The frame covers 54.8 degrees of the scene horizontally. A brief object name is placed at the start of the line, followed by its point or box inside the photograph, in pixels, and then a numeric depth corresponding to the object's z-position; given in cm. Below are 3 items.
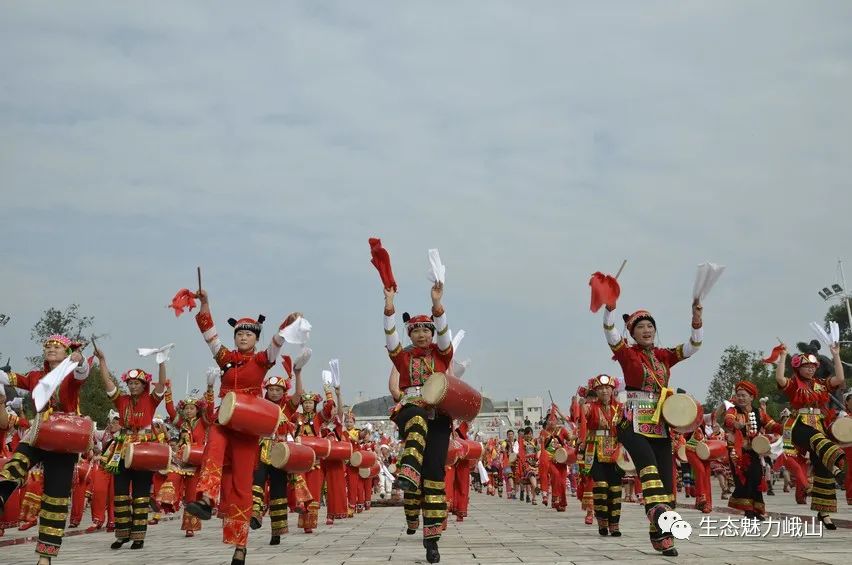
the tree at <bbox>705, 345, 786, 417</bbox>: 5000
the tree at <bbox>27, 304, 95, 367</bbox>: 4741
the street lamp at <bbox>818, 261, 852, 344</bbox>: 3978
